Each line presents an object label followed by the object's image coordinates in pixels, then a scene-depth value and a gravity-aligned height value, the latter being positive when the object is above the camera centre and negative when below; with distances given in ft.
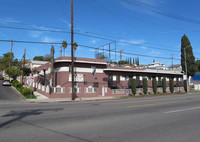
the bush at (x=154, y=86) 106.63 -3.78
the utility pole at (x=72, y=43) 71.38 +15.82
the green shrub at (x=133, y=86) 93.71 -2.96
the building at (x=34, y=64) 155.18 +15.88
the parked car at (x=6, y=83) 148.77 -1.27
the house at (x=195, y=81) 154.51 -0.91
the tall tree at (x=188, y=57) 151.32 +20.34
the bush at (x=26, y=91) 75.93 -4.48
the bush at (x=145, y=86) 100.46 -3.23
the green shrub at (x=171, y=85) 116.16 -3.19
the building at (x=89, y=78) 82.01 +1.57
